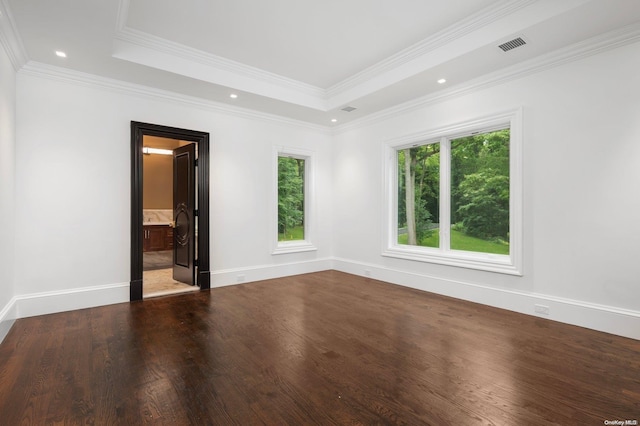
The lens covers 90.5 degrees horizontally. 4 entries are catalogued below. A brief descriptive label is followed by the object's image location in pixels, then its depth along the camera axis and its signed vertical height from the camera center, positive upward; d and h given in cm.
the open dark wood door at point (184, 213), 511 +0
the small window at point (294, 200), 625 +26
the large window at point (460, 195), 412 +26
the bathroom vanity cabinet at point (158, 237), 763 -60
